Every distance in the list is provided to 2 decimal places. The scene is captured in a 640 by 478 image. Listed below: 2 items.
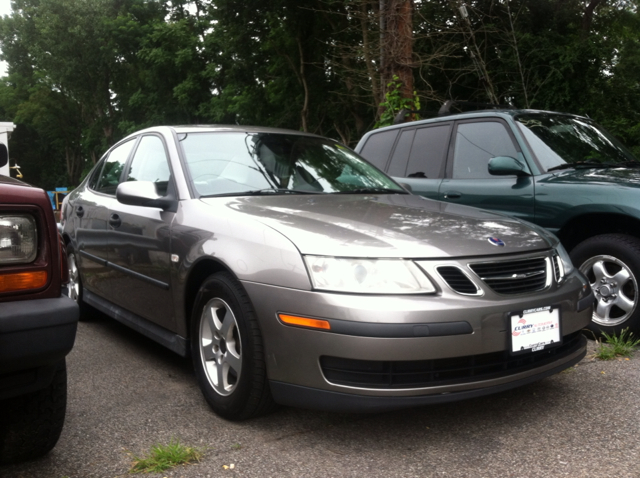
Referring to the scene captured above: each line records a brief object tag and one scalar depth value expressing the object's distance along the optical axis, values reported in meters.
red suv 2.30
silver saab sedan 2.79
